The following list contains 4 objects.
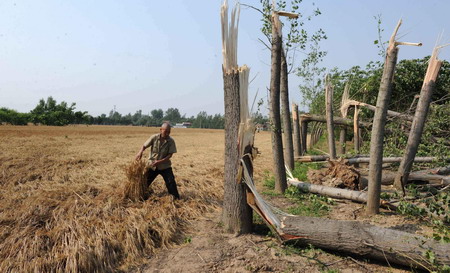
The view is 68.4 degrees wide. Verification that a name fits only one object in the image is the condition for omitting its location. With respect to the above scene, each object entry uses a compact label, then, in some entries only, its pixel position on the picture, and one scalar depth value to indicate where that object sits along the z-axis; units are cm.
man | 611
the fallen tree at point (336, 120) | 1100
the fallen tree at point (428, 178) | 641
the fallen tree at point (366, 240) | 350
